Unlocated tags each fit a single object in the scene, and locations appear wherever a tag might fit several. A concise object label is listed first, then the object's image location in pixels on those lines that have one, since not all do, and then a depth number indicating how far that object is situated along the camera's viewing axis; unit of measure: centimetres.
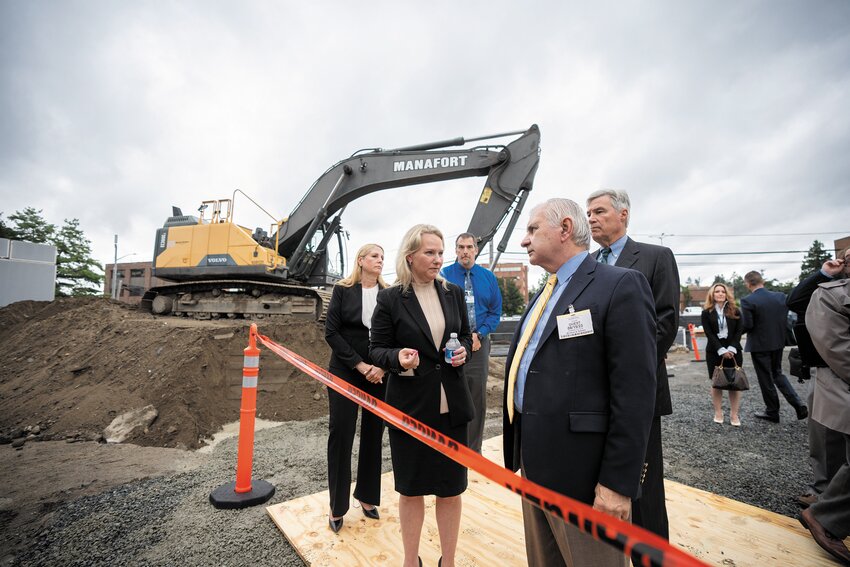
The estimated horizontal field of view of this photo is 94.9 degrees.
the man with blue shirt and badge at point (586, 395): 123
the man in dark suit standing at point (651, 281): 202
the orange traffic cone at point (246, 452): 320
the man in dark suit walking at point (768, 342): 541
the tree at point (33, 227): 3092
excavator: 816
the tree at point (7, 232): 2861
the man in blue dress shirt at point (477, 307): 345
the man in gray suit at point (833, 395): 227
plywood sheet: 232
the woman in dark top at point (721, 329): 518
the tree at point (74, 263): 3070
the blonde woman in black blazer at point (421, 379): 205
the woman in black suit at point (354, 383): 282
